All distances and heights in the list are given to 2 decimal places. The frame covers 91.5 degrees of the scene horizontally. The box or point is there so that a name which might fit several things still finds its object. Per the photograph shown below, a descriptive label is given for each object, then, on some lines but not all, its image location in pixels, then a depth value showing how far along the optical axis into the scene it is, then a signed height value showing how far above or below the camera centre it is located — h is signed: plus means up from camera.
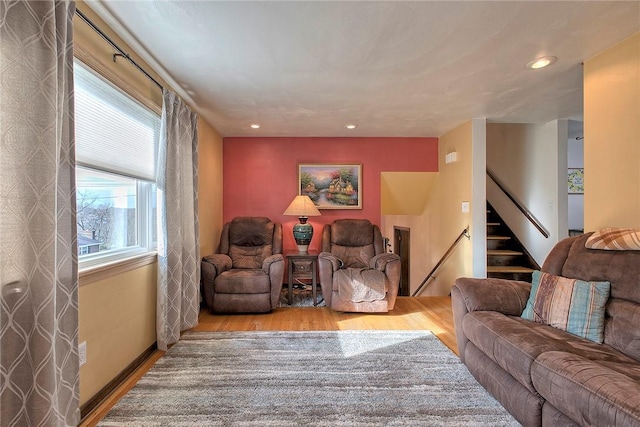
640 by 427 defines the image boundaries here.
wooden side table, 3.84 -0.63
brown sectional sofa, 1.21 -0.69
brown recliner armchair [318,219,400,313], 3.43 -0.77
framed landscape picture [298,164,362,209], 4.58 +0.39
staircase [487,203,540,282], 4.22 -0.61
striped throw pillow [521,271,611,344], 1.76 -0.56
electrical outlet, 1.73 -0.78
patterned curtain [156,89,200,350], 2.53 -0.13
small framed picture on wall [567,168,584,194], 6.02 +0.60
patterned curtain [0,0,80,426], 1.19 +0.02
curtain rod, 1.63 +1.01
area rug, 1.71 -1.13
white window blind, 1.76 +0.56
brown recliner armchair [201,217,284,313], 3.38 -0.79
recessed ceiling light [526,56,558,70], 2.26 +1.11
